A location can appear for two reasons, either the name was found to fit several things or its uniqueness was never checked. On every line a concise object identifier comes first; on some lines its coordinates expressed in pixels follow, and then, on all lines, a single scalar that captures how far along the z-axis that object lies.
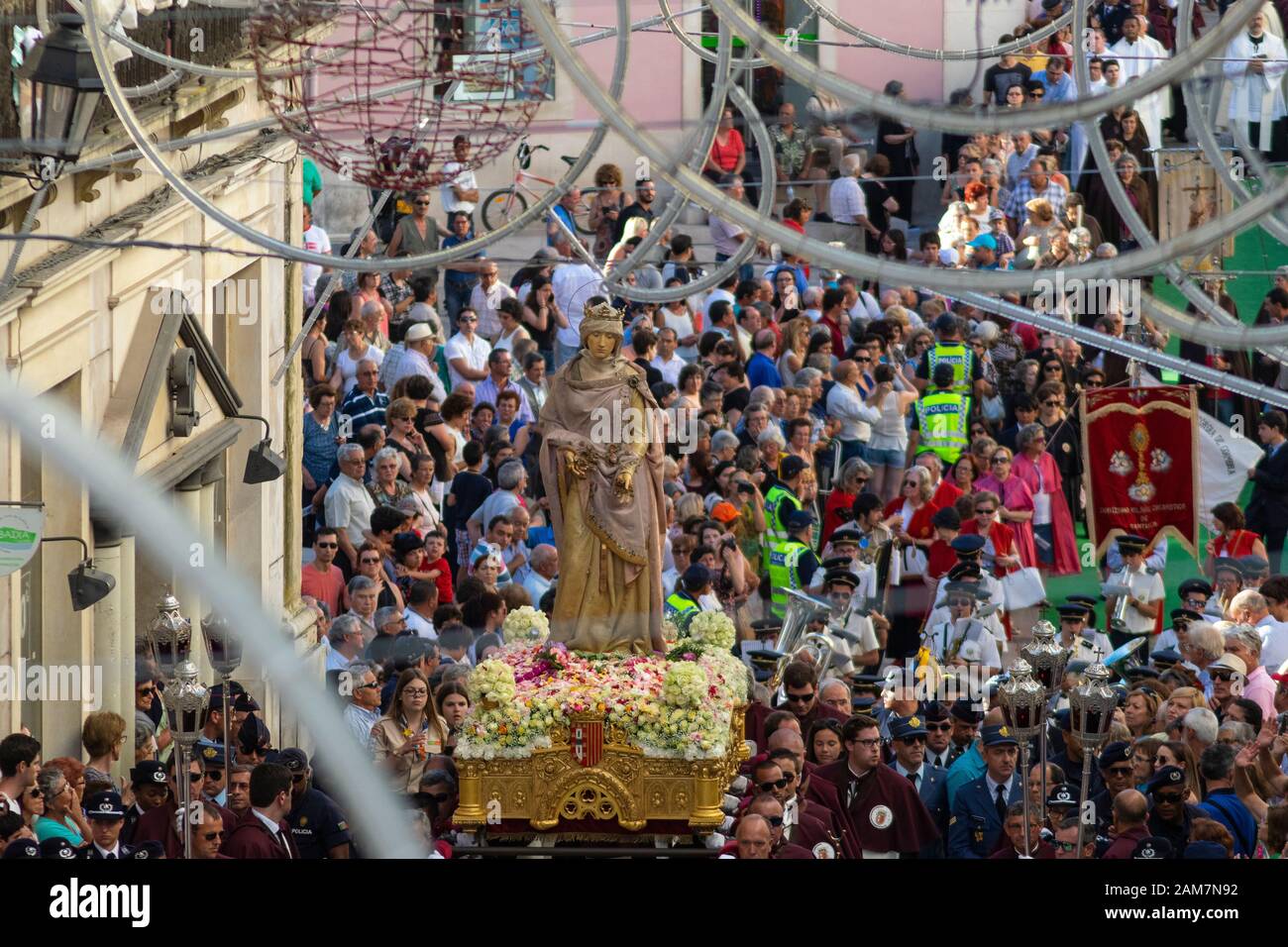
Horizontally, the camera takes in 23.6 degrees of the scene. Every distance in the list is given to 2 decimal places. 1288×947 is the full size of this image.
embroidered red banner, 22.30
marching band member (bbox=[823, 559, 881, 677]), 19.97
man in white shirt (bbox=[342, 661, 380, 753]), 17.67
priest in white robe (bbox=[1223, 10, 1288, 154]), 24.84
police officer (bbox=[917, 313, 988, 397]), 24.62
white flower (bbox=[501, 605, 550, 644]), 17.67
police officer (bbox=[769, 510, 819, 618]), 21.09
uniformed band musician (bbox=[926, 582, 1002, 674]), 19.38
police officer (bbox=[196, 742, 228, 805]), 16.34
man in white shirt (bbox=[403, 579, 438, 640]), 19.59
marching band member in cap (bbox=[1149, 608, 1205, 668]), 18.83
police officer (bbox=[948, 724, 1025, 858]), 16.20
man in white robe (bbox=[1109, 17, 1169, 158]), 28.48
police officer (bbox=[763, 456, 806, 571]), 21.41
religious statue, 16.58
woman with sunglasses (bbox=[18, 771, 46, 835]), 15.21
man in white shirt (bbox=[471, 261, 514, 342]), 25.06
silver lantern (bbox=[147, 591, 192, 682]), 15.34
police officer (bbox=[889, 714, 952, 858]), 16.86
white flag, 23.00
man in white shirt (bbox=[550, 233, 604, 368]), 25.05
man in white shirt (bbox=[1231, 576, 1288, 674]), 19.31
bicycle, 27.81
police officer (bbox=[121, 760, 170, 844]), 15.70
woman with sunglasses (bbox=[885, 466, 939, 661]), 21.05
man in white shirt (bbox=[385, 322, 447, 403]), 23.39
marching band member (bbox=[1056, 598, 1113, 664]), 18.88
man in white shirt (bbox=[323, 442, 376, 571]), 21.22
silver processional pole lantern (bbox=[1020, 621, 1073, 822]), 15.45
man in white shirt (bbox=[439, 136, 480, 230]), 26.17
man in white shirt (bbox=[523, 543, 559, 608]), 20.38
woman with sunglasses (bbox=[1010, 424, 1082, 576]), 23.05
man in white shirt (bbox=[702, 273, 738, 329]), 26.08
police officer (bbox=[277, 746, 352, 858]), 15.65
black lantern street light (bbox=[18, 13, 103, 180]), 15.91
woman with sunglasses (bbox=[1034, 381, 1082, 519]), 23.91
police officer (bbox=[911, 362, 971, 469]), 24.20
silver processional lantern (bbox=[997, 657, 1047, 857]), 15.07
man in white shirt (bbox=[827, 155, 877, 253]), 28.66
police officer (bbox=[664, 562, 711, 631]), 19.77
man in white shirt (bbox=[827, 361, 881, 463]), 23.78
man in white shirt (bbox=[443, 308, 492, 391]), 23.64
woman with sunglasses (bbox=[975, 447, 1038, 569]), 22.45
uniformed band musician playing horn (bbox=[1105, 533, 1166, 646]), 21.31
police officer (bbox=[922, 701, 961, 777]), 17.28
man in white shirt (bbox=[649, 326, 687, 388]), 24.45
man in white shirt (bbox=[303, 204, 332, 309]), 24.67
